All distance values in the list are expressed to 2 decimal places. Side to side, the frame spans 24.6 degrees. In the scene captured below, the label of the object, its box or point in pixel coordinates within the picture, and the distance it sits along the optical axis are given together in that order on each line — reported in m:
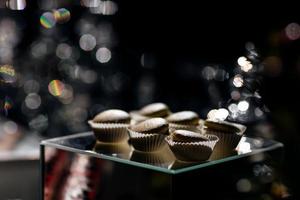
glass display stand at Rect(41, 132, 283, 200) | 0.58
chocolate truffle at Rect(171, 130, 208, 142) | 0.62
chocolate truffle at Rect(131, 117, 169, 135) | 0.65
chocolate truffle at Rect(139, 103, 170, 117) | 0.74
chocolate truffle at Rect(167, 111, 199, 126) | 0.70
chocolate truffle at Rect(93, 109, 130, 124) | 0.71
